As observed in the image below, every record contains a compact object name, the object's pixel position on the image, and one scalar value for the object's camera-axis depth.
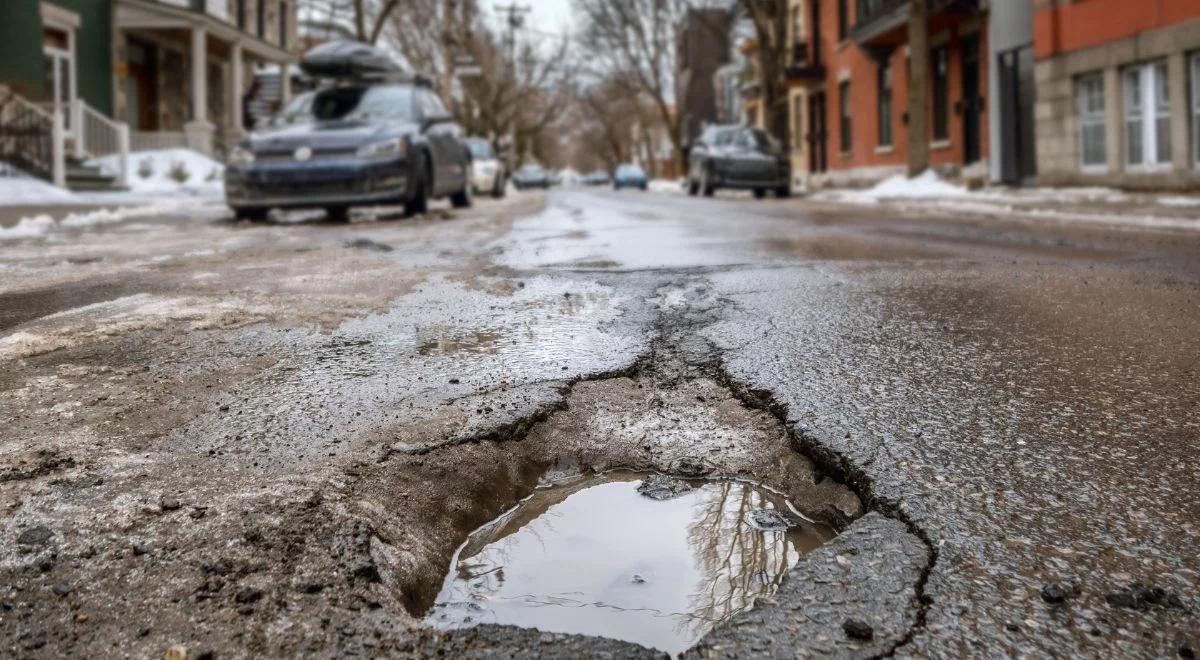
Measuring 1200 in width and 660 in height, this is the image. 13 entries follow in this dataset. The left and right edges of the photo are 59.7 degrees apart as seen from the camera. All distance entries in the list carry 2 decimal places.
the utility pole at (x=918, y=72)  19.33
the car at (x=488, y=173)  24.69
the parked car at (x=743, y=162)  23.42
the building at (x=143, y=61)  20.81
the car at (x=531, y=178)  52.44
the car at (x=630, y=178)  48.03
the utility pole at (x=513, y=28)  53.06
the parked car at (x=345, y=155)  10.88
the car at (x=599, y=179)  78.62
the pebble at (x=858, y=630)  1.56
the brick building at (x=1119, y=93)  14.29
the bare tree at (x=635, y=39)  41.28
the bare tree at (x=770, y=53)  27.39
